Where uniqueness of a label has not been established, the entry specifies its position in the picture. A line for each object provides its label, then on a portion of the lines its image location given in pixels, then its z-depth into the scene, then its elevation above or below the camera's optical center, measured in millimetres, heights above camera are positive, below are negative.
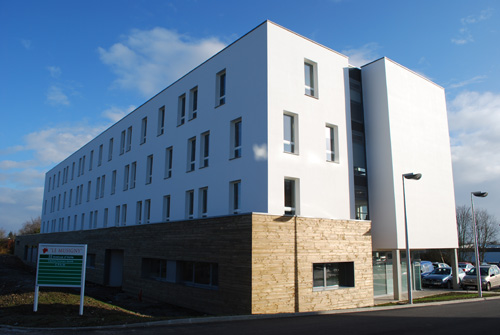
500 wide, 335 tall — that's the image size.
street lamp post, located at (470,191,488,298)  19562 -486
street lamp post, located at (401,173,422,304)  16297 -158
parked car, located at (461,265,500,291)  25266 -2432
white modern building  16562 +4912
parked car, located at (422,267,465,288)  25906 -2490
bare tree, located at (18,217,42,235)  87619 +3325
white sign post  12844 -843
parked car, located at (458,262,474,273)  29055 -2048
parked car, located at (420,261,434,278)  32325 -2133
